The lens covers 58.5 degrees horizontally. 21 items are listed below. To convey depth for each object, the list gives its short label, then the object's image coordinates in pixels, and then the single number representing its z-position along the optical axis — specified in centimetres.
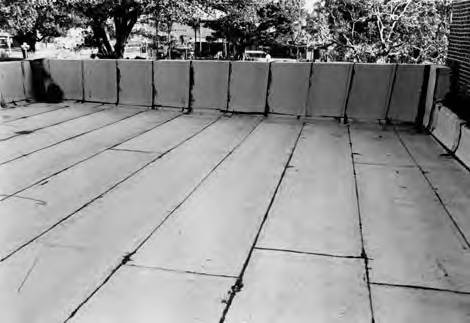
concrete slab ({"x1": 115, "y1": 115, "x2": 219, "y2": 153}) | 769
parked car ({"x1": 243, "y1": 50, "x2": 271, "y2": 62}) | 4886
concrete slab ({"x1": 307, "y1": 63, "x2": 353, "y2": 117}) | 1005
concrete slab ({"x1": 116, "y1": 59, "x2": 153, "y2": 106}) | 1128
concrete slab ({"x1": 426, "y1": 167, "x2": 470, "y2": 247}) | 487
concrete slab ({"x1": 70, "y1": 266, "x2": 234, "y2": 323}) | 316
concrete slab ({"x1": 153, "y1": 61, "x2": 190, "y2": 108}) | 1100
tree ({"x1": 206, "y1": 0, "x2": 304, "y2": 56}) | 2784
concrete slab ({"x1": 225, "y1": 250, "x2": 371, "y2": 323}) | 318
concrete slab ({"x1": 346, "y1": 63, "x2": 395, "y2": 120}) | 982
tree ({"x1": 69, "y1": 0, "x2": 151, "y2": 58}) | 2236
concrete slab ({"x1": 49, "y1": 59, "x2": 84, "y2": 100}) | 1204
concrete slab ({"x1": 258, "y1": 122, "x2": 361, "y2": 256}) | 428
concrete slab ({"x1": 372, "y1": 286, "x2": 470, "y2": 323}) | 317
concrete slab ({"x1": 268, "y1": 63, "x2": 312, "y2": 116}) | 1028
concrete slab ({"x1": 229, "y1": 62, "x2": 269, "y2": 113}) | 1052
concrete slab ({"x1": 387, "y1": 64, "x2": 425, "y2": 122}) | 962
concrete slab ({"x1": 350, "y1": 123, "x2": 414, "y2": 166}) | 712
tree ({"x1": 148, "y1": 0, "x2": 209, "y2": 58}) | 2266
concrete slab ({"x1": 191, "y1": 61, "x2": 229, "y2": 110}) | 1077
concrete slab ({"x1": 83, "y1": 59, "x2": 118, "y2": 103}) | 1165
